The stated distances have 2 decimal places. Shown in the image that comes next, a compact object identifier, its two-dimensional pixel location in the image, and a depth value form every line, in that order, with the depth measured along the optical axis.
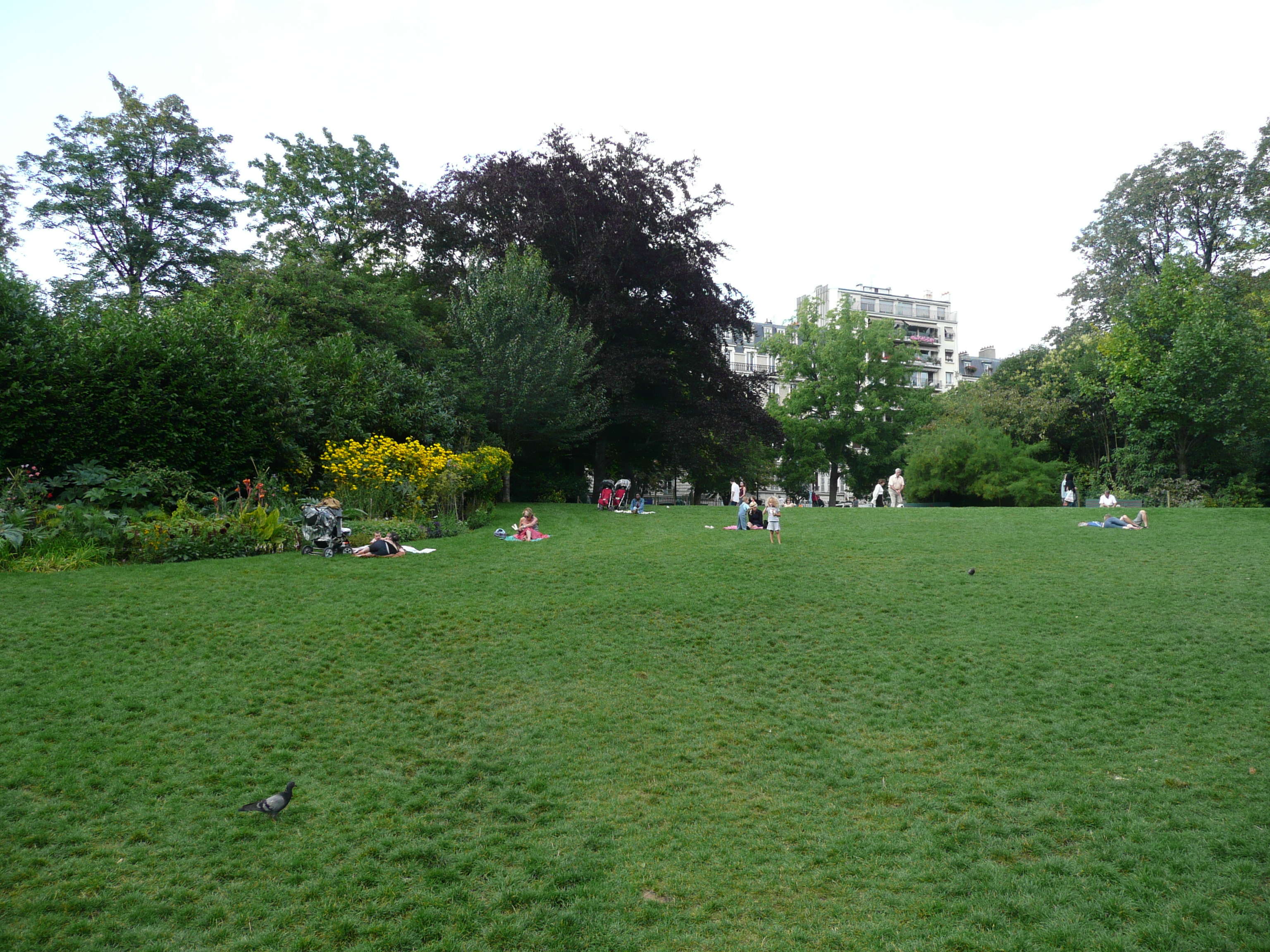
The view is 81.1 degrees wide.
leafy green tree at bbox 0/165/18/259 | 27.94
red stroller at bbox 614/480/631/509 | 27.02
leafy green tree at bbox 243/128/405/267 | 34.06
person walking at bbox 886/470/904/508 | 31.09
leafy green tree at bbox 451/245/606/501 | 24.91
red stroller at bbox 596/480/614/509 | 26.11
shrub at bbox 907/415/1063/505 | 35.66
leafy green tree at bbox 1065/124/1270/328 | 37.75
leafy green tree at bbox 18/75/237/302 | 30.30
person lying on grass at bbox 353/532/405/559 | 14.03
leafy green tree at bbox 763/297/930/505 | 50.41
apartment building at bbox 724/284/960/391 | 99.00
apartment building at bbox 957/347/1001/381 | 109.69
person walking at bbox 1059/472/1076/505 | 31.39
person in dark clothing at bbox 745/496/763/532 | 21.38
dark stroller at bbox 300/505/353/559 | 13.79
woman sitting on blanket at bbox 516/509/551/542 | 17.45
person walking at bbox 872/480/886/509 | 35.81
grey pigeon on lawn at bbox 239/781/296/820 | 5.47
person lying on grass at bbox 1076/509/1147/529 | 19.95
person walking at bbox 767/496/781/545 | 16.80
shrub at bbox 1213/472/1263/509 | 29.66
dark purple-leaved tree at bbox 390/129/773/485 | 28.52
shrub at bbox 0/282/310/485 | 15.20
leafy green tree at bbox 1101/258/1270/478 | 28.77
